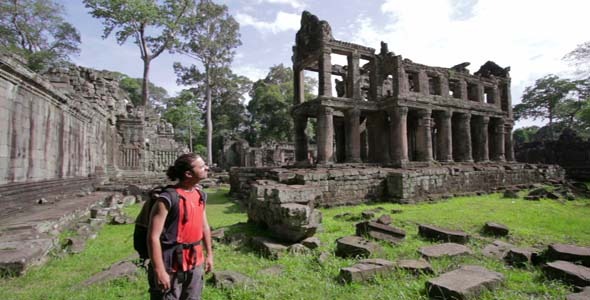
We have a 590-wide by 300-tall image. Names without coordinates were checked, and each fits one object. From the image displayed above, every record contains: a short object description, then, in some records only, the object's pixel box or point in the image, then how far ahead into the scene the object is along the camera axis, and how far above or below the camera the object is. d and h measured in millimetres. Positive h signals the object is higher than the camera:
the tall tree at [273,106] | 33562 +6313
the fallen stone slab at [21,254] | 3546 -1185
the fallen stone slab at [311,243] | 4898 -1383
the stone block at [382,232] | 5298 -1335
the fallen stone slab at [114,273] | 3461 -1356
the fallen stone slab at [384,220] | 6445 -1326
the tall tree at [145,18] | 23203 +11676
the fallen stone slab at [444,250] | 4352 -1391
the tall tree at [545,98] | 35062 +7374
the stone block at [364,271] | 3510 -1356
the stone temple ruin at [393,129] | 11125 +1783
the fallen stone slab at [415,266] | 3725 -1374
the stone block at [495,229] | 5871 -1424
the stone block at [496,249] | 4536 -1477
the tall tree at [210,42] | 26594 +11129
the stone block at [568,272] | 3299 -1331
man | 2020 -545
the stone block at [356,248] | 4427 -1357
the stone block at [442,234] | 5238 -1377
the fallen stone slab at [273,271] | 3822 -1459
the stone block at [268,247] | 4534 -1388
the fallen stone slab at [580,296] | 2764 -1320
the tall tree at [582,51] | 24231 +8909
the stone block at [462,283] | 2921 -1310
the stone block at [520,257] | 4141 -1407
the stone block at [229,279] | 3365 -1393
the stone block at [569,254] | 3859 -1280
